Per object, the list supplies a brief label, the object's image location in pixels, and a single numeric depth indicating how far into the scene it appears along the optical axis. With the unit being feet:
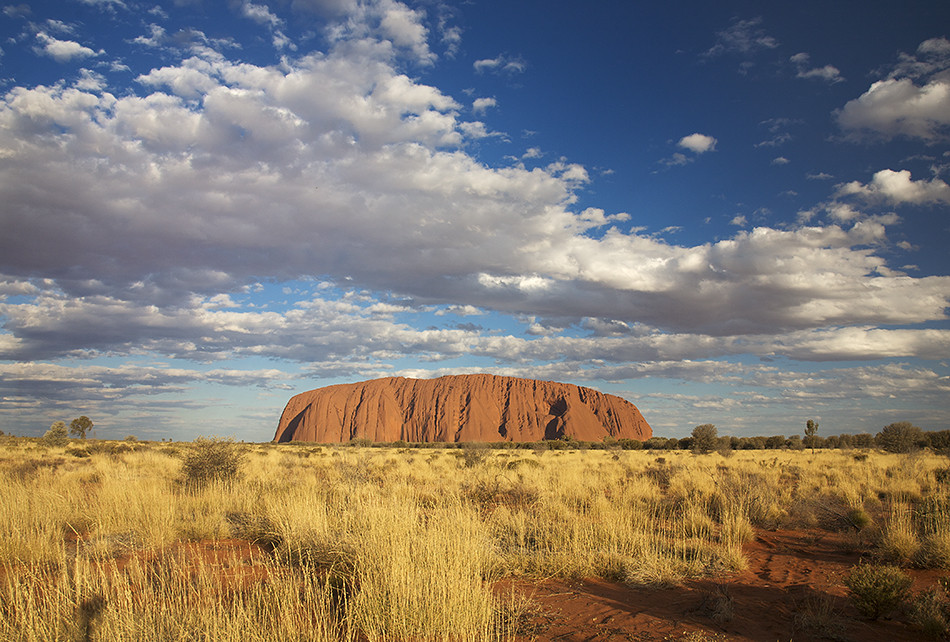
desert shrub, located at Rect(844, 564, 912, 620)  16.84
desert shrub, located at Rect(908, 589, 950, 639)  15.12
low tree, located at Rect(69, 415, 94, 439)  194.70
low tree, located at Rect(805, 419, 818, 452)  181.03
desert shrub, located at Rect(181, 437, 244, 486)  44.98
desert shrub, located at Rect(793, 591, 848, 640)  15.40
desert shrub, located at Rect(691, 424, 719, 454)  133.28
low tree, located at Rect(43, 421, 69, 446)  116.06
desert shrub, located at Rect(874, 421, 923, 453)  95.28
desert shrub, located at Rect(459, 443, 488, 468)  75.25
